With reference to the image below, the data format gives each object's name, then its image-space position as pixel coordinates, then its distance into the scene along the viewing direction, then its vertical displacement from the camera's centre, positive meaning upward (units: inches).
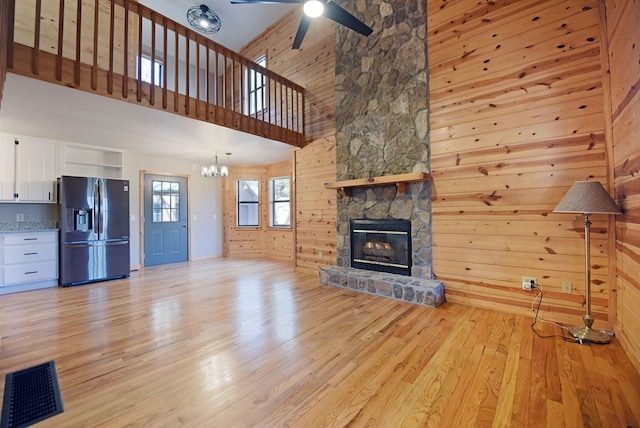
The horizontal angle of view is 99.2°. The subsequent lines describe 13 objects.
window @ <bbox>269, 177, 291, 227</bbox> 269.9 +12.8
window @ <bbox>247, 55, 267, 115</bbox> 254.9 +125.2
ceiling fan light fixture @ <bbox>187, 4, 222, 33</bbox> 215.6 +160.7
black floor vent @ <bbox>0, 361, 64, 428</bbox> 59.1 -43.5
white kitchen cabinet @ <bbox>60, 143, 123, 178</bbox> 191.0 +41.9
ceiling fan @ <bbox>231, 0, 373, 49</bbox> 107.0 +84.3
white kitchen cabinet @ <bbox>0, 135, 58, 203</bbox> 160.2 +29.7
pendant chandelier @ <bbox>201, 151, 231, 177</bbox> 213.6 +35.4
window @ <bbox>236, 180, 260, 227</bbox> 287.3 +13.6
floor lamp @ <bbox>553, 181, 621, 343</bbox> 82.8 +1.0
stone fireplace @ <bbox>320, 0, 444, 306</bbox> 141.9 +43.2
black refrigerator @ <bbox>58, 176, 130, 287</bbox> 171.6 -8.5
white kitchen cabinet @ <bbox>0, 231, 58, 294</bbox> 154.7 -25.5
